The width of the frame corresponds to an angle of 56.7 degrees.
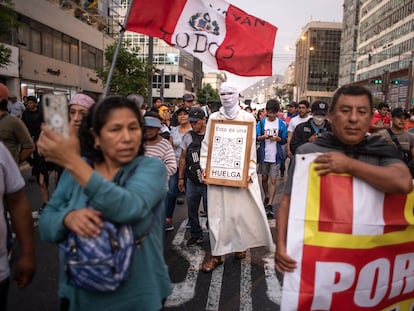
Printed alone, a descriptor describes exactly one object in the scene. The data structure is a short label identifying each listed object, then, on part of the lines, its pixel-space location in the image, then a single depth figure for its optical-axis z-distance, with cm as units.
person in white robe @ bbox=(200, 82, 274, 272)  450
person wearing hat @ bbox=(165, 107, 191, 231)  568
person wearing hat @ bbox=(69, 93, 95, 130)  331
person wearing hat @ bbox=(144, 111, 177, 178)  450
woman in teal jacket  157
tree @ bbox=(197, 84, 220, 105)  8684
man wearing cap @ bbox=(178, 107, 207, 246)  514
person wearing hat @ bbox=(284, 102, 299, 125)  1280
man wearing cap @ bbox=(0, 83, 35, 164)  488
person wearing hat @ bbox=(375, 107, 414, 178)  555
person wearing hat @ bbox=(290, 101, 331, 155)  624
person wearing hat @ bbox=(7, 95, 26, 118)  1241
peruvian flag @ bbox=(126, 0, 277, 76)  472
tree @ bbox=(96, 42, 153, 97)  2305
